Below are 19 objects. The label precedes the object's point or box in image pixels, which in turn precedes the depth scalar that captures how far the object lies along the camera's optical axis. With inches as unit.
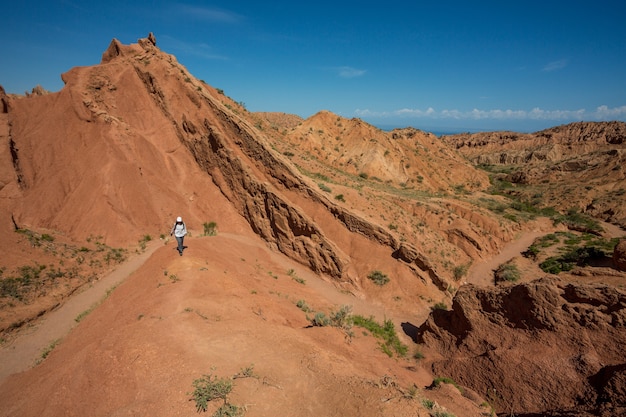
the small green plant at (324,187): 835.7
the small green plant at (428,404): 264.9
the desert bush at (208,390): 225.5
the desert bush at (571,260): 898.1
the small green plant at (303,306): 525.3
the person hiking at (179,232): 471.5
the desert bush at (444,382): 395.3
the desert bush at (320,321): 464.8
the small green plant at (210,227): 722.2
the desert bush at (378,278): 694.5
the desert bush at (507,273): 867.4
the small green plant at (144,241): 658.2
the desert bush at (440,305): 654.5
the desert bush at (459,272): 837.8
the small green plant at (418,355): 505.6
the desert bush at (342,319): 474.6
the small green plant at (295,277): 665.0
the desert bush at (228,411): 218.7
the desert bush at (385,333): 514.2
